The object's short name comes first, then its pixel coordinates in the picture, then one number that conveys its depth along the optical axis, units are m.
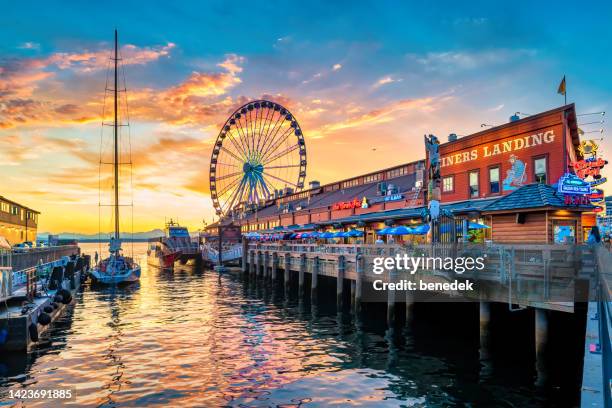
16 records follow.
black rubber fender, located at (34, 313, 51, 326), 24.38
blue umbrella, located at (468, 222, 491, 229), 28.60
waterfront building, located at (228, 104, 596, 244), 26.55
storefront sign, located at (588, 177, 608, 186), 32.57
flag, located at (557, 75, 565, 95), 34.69
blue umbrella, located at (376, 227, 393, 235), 34.28
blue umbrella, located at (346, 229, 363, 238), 44.29
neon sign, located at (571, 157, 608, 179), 30.75
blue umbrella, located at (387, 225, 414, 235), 32.59
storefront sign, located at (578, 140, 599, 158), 37.84
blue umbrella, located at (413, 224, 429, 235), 32.09
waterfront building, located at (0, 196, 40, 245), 61.62
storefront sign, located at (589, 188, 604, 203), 31.01
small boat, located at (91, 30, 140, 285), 51.03
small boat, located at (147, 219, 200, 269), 79.19
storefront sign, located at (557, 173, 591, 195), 25.75
